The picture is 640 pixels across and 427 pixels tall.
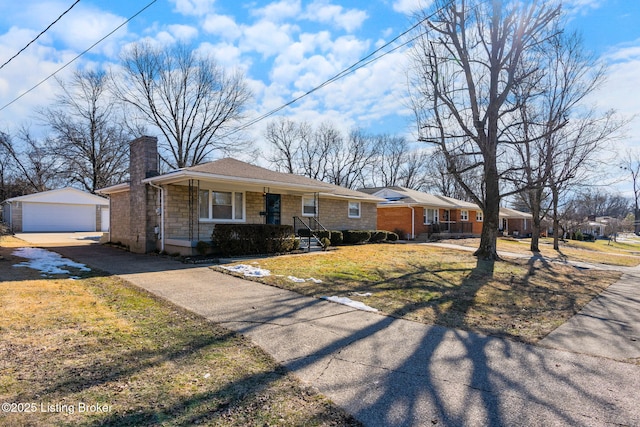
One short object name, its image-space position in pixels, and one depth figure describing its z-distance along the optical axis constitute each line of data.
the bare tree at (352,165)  48.53
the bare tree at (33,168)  37.38
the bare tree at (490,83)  13.11
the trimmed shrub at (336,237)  17.97
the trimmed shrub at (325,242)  15.53
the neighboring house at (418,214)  25.50
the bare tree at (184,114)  32.41
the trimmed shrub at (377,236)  21.22
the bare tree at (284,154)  46.44
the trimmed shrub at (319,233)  16.52
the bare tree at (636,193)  45.50
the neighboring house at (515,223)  41.76
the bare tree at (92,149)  34.47
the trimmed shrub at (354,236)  19.12
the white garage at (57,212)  27.48
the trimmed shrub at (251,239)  12.16
